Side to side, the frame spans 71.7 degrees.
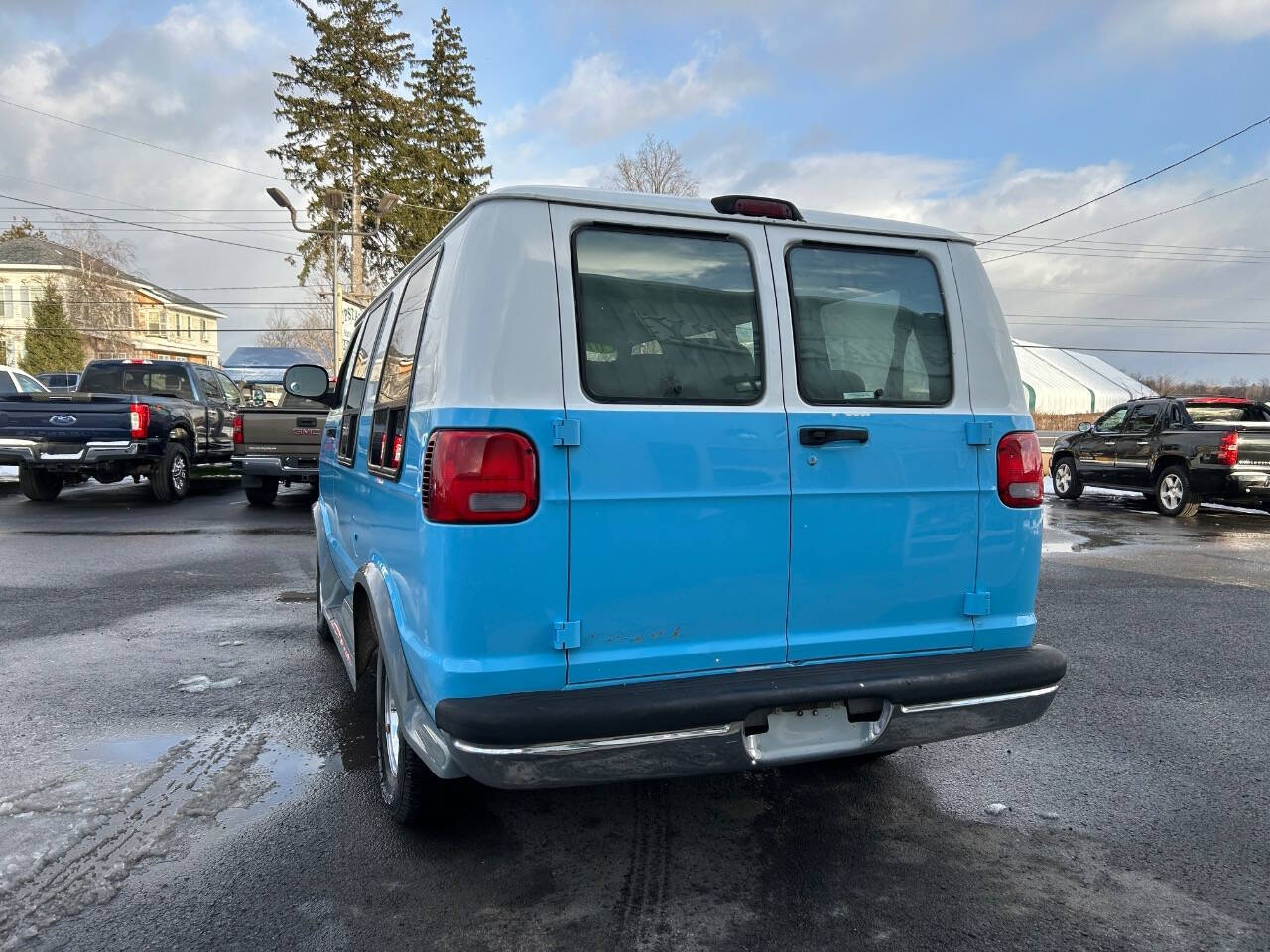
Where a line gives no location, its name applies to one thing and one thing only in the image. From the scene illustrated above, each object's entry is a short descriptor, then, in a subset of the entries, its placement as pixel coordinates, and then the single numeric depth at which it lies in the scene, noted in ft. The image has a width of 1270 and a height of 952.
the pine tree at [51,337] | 152.35
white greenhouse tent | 202.69
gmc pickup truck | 38.63
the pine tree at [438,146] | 118.73
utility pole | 77.25
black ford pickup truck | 39.58
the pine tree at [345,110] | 114.42
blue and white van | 8.02
